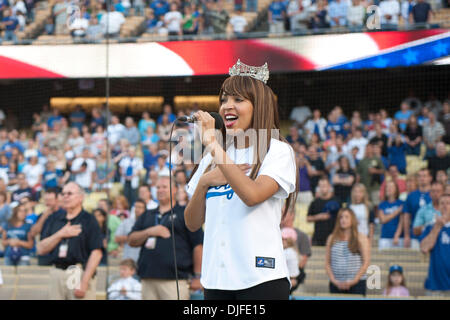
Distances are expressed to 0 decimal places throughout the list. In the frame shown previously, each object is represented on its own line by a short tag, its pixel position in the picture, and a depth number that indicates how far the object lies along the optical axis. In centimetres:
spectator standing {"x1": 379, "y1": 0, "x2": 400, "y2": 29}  1124
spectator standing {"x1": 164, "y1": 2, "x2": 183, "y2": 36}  1221
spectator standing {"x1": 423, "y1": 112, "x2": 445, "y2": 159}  1016
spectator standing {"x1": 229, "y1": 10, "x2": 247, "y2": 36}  1227
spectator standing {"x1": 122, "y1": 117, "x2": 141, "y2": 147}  1120
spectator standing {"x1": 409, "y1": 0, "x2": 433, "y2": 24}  1120
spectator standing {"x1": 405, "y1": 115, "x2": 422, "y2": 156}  1026
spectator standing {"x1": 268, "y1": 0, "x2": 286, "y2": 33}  1216
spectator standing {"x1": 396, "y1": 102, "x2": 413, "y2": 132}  1077
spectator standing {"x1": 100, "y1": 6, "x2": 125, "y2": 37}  1248
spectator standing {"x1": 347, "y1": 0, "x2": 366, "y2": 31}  1130
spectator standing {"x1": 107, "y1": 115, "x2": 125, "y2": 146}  1112
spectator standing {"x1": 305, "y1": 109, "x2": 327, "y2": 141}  1091
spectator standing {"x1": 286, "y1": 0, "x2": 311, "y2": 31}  1188
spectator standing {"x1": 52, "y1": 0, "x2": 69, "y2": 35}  1268
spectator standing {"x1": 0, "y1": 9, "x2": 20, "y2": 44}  1300
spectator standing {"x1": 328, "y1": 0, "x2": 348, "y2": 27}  1142
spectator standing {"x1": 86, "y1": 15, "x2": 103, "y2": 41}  1229
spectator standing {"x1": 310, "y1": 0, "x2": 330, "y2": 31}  1152
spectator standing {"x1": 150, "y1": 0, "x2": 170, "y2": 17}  1283
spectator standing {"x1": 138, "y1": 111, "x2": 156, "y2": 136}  1155
